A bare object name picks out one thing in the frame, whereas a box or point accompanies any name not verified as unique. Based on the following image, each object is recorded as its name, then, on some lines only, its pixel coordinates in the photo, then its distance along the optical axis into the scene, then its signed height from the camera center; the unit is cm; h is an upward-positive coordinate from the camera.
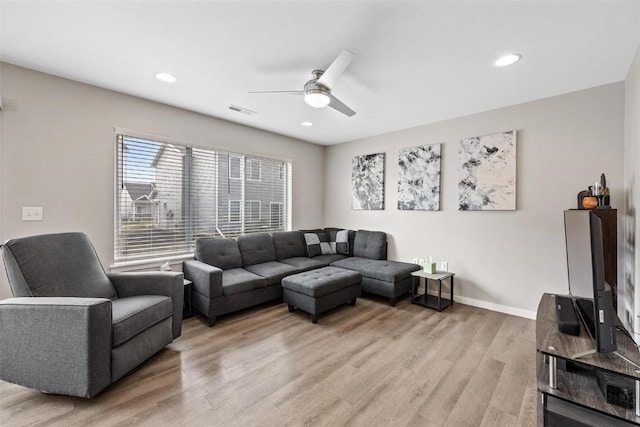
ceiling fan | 198 +105
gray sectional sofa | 298 -68
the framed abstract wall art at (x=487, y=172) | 321 +53
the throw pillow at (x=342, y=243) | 465 -47
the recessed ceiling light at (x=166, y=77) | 255 +131
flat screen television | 129 -34
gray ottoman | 296 -84
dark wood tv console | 121 -85
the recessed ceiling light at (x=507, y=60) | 216 +126
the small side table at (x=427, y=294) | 340 -107
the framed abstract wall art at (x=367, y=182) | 449 +57
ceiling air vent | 335 +132
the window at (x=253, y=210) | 428 +8
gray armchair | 170 -70
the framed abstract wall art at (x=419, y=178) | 382 +55
